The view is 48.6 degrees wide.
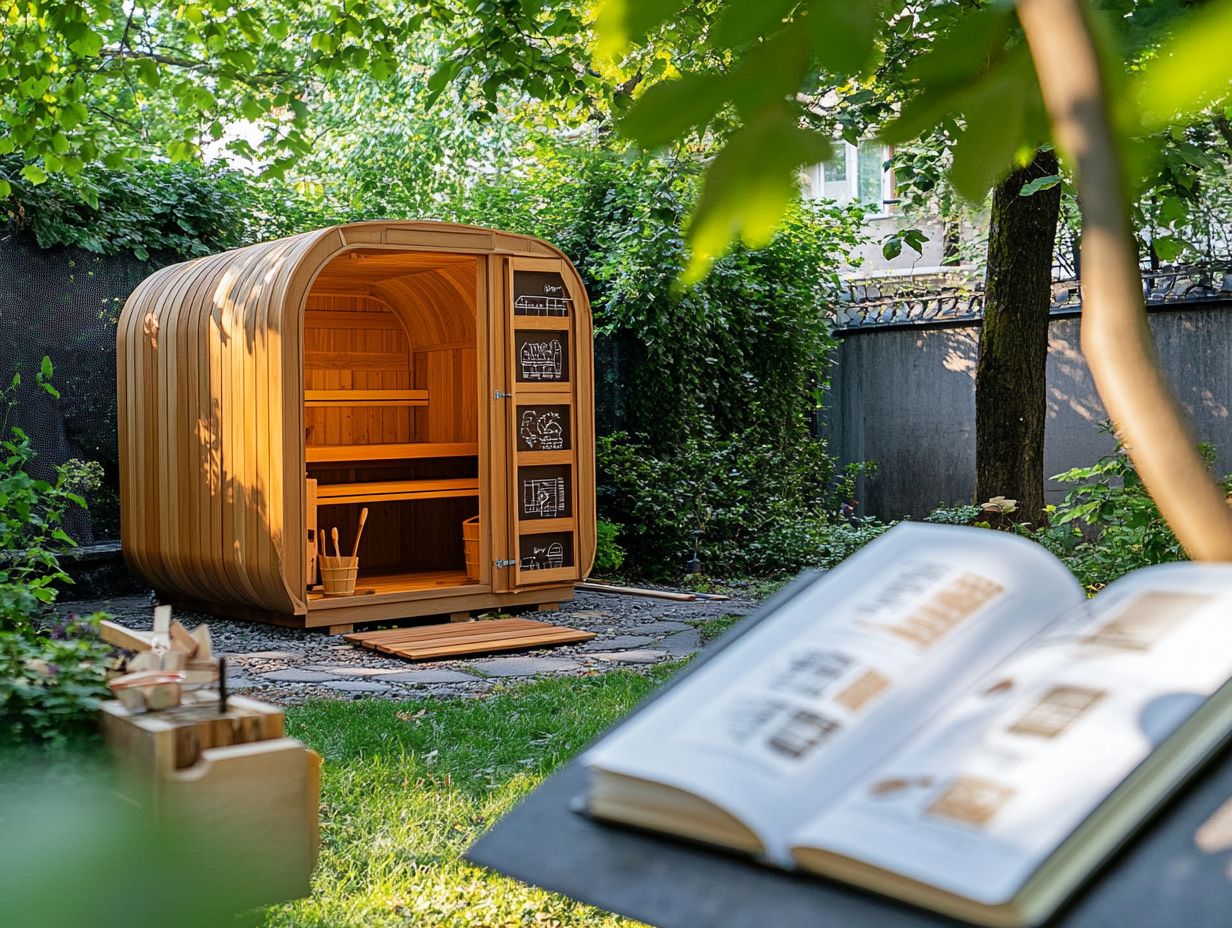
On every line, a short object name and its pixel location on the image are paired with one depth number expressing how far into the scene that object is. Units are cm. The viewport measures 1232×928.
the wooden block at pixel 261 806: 195
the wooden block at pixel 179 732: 194
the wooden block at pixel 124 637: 233
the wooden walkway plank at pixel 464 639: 653
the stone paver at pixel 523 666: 612
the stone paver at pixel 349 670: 604
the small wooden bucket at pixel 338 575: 785
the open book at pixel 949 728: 88
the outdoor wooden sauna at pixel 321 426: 696
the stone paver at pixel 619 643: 671
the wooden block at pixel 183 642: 227
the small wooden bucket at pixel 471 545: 834
